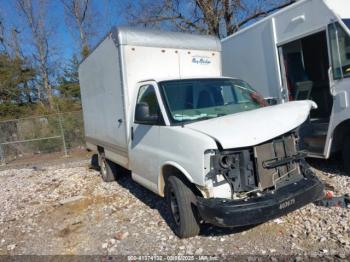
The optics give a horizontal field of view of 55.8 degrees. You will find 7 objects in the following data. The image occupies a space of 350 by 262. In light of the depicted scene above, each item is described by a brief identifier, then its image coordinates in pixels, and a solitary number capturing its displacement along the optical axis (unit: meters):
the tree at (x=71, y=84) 25.94
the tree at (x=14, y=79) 24.75
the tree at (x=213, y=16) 18.02
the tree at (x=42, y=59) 27.66
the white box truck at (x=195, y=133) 3.66
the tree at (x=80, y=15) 27.53
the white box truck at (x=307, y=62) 5.45
